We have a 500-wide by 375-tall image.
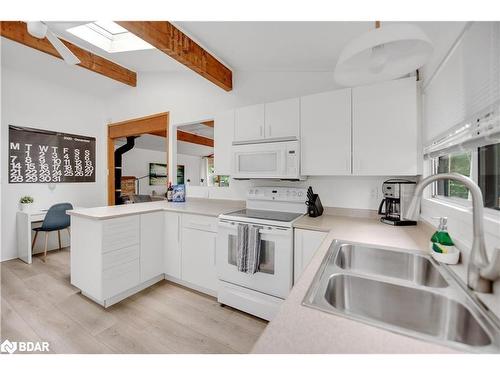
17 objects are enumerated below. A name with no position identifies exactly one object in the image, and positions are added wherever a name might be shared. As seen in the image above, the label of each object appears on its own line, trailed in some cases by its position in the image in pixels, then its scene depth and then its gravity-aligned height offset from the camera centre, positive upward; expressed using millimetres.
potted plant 3174 -243
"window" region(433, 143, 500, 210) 944 +70
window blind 834 +435
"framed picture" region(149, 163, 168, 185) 6934 +372
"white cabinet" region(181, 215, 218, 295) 2178 -691
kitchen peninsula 1997 -635
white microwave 2055 +249
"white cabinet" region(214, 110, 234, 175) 2471 +512
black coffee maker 1682 -115
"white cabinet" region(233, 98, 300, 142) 2102 +655
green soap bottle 983 -253
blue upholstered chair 3047 -494
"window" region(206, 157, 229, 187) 3614 +73
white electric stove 1751 -622
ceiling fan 1418 +1063
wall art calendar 3111 +458
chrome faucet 694 -212
